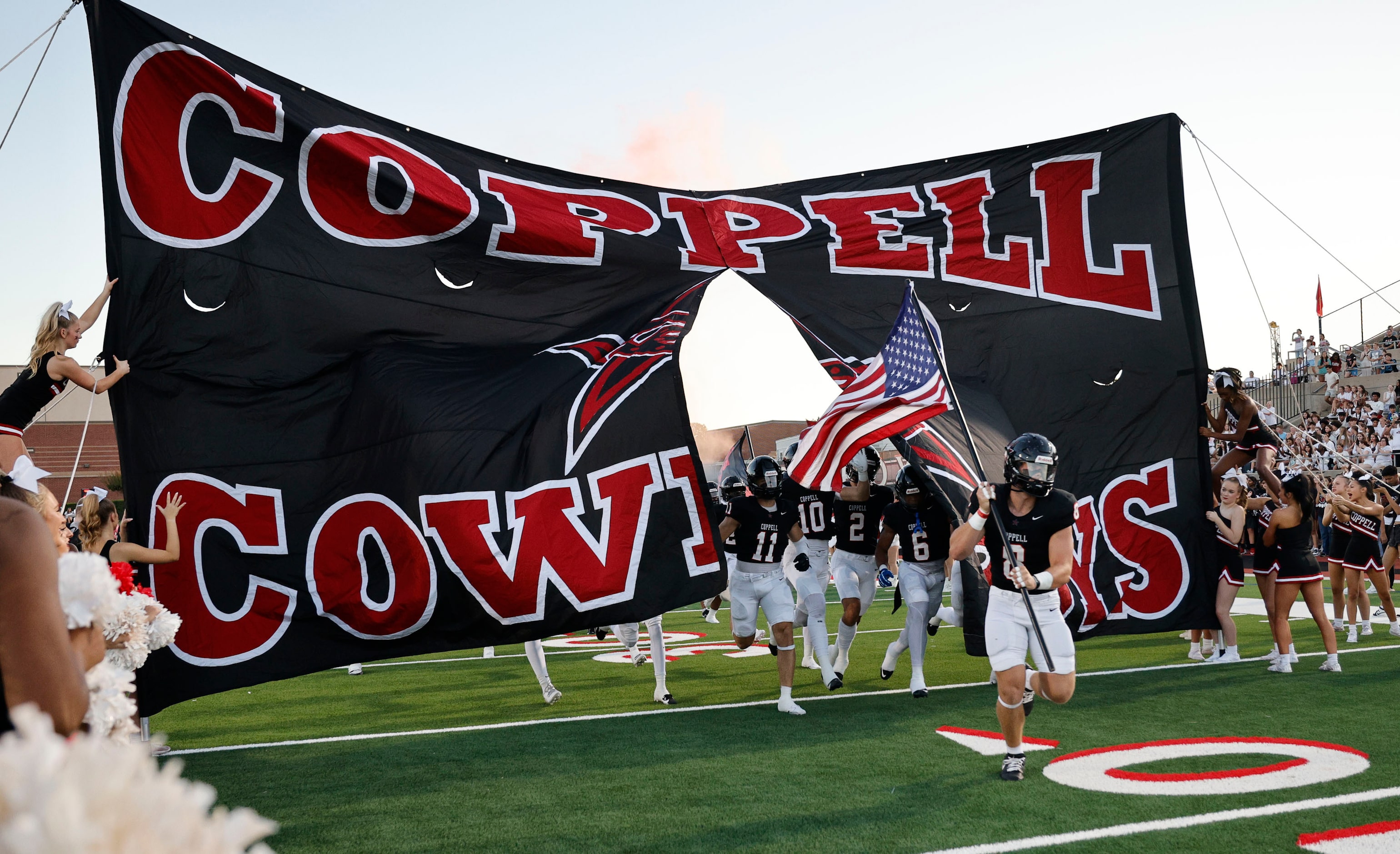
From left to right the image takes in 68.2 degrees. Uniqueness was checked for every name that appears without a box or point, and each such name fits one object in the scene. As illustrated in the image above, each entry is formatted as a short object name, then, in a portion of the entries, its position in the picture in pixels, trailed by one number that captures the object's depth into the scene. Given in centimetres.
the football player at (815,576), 984
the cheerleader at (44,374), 570
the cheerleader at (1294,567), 952
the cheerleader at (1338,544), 1197
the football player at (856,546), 1038
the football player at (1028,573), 611
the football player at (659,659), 912
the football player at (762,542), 900
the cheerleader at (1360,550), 1178
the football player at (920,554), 973
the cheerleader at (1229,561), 981
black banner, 566
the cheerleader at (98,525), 657
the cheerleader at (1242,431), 944
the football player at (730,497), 996
